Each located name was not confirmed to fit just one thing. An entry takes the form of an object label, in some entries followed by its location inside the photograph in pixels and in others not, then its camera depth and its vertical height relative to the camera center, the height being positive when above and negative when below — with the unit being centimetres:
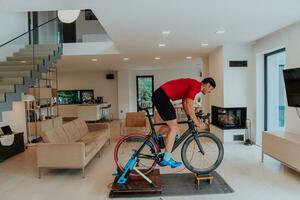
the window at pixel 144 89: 1090 +37
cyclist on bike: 284 -5
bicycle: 292 -78
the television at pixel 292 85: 334 +14
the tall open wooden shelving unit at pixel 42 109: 580 -34
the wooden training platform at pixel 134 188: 271 -123
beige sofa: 327 -89
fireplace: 523 -61
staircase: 377 +66
